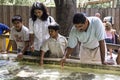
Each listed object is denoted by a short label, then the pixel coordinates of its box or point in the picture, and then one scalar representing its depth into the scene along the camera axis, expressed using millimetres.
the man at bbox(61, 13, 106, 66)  4662
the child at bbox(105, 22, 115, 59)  8141
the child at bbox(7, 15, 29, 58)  5895
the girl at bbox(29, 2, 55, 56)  5367
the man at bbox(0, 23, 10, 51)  7007
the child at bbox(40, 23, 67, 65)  5629
